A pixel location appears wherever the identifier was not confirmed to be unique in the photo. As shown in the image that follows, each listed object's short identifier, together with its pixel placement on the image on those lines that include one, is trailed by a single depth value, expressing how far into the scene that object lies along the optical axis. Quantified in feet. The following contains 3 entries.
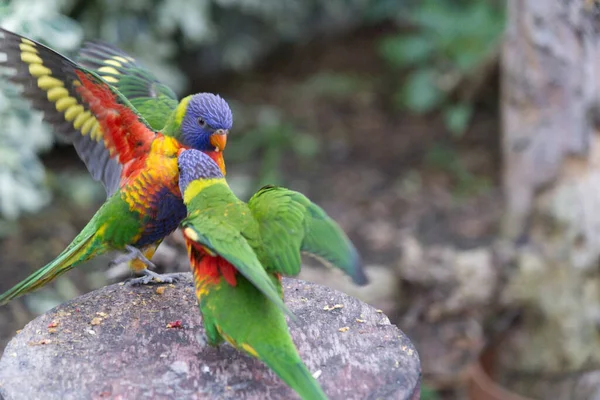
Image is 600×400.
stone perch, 5.41
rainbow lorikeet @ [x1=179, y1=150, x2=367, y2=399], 5.38
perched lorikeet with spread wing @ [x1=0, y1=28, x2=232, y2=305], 5.80
